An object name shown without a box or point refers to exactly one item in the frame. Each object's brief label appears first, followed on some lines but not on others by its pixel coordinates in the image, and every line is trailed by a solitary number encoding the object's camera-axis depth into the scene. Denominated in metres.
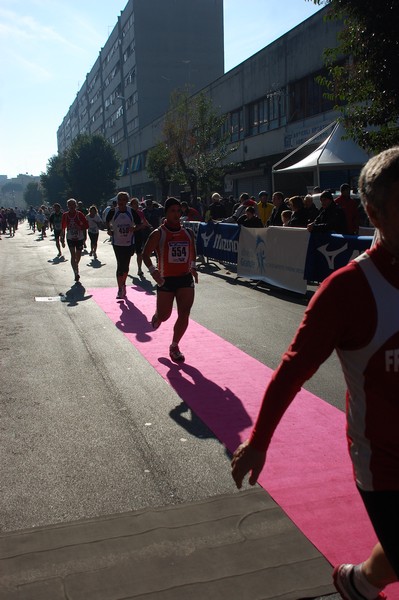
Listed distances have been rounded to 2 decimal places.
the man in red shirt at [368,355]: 1.88
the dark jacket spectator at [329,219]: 10.84
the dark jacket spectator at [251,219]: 14.06
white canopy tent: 15.41
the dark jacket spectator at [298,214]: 12.15
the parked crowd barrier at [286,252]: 10.34
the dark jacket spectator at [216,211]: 17.42
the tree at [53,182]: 90.25
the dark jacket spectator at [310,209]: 12.33
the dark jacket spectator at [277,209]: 13.75
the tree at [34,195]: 146.88
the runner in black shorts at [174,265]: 7.14
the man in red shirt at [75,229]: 13.98
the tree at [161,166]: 37.93
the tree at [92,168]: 67.31
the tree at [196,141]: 32.84
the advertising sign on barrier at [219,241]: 15.05
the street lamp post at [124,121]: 76.94
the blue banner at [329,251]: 9.83
